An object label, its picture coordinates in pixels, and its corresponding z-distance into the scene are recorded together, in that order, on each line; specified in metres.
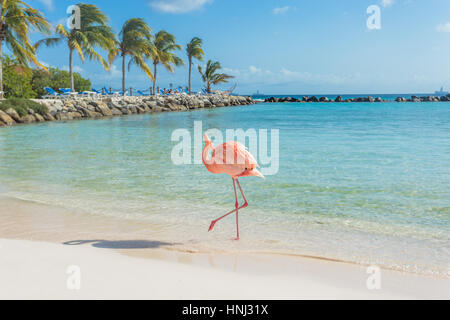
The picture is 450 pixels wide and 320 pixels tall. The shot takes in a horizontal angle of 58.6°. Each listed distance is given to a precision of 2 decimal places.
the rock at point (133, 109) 36.22
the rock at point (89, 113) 30.13
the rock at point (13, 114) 23.25
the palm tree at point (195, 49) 60.97
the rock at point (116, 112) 33.77
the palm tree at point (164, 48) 50.84
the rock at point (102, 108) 31.84
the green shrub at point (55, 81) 37.80
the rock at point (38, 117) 25.22
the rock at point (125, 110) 34.92
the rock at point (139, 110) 37.53
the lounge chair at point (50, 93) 32.09
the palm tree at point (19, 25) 24.38
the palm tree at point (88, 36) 31.41
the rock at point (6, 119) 22.11
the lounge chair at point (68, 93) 32.94
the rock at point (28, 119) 23.81
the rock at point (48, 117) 26.33
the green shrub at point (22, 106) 23.81
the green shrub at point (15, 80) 29.94
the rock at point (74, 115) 28.42
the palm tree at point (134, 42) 40.94
